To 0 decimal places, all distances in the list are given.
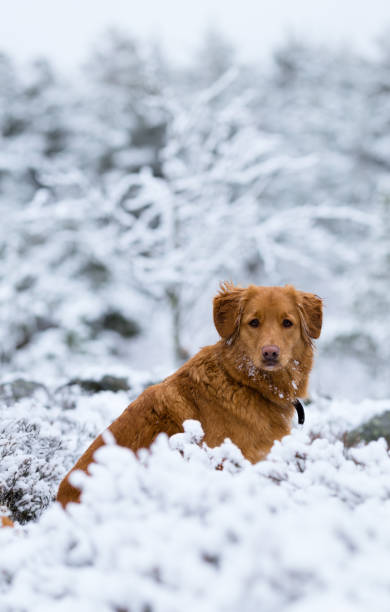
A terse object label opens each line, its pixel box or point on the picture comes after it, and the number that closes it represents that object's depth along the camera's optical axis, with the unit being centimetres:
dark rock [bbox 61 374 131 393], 641
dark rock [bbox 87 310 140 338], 1744
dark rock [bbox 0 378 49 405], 559
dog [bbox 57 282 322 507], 308
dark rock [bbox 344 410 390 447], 548
